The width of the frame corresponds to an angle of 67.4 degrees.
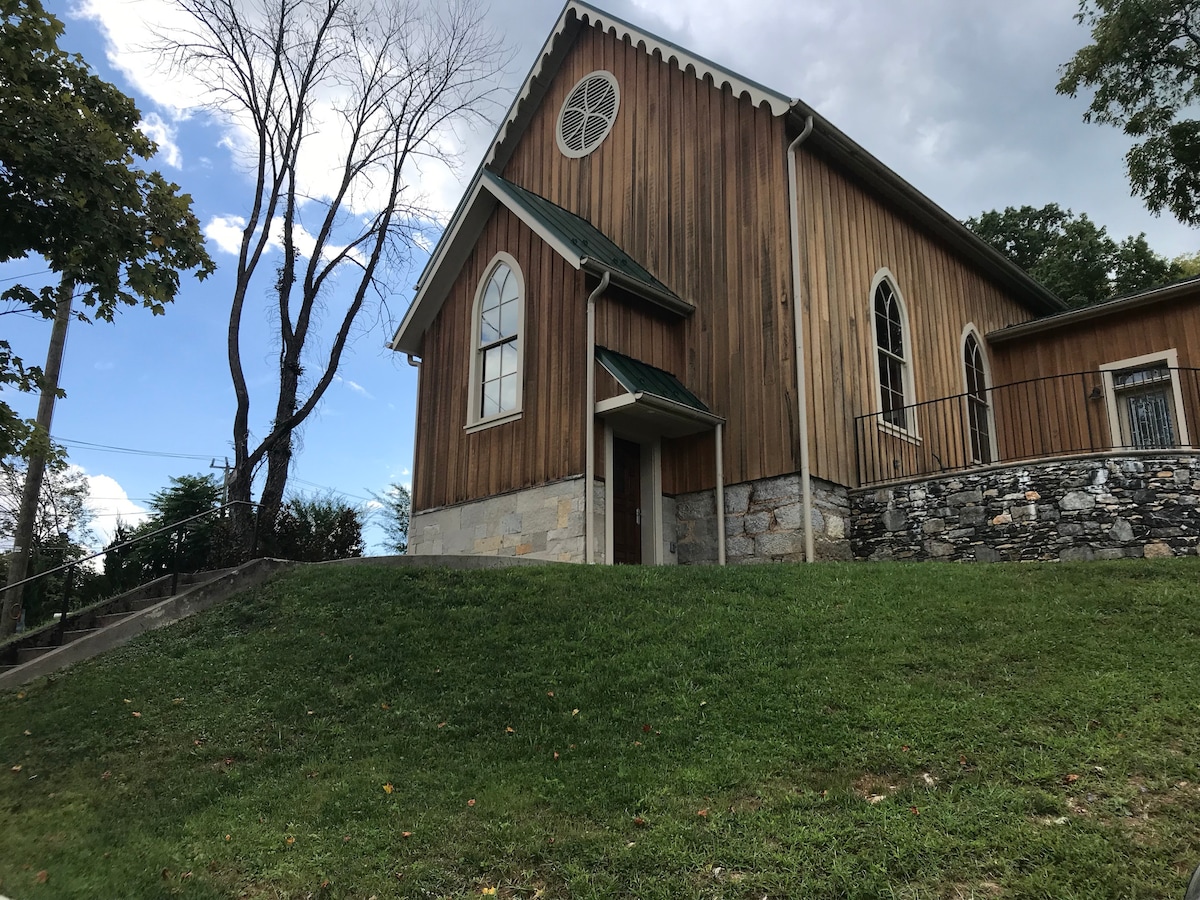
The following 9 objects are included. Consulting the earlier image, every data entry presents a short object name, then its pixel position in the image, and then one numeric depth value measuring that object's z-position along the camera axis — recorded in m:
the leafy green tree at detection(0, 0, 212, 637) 8.25
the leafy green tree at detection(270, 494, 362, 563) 17.44
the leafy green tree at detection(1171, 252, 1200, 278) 27.53
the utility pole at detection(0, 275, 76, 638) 13.15
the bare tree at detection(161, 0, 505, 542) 18.97
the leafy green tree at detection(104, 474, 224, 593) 17.56
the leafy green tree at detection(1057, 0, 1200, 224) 19.05
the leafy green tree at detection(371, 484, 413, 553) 28.52
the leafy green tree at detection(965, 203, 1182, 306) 25.62
